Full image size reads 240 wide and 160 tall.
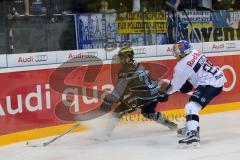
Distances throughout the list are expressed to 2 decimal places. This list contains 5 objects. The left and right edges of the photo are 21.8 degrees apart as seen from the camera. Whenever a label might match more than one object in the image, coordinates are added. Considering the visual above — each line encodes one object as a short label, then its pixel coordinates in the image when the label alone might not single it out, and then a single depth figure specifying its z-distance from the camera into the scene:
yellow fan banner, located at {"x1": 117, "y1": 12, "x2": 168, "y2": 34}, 10.72
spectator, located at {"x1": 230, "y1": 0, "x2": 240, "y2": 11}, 12.59
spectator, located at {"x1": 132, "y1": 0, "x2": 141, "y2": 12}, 11.02
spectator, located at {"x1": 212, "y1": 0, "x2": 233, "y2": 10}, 12.30
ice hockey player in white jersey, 7.33
